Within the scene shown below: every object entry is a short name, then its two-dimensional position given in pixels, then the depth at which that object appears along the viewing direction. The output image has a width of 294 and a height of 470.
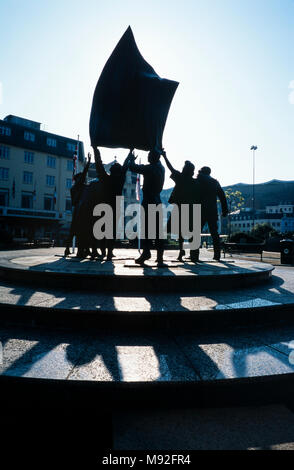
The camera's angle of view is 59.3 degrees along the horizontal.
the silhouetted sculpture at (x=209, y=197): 7.17
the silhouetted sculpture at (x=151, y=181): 5.87
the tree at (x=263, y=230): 70.07
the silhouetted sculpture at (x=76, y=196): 7.59
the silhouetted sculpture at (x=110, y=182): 7.08
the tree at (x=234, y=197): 49.00
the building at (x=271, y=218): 103.31
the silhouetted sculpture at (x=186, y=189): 7.01
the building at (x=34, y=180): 38.78
